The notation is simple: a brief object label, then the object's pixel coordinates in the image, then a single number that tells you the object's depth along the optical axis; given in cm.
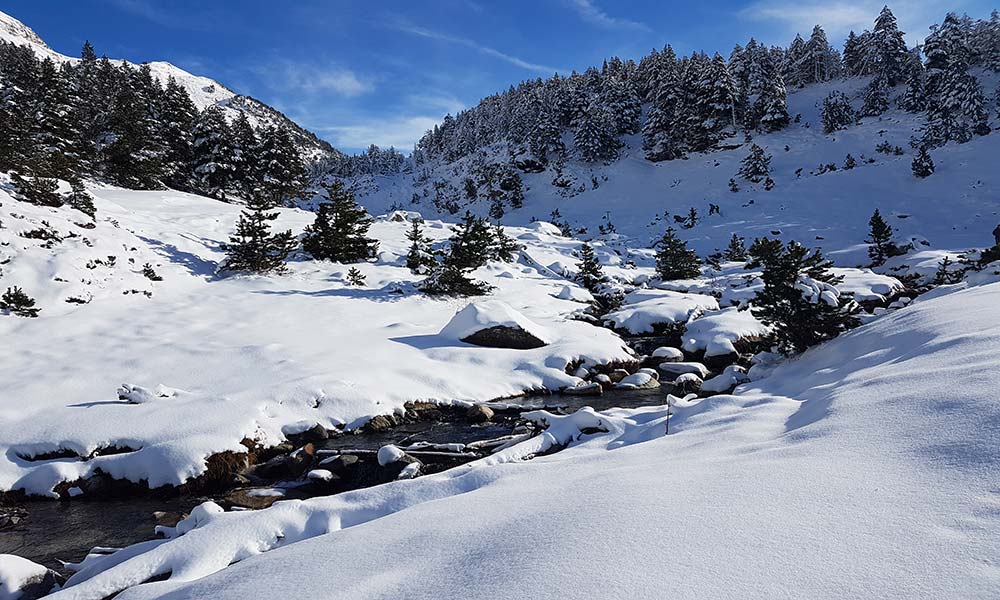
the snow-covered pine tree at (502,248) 3166
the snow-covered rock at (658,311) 2175
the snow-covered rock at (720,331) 1708
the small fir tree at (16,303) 1441
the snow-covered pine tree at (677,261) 3098
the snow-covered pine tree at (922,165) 3806
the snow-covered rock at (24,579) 504
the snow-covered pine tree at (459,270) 2361
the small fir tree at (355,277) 2308
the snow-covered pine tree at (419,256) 2584
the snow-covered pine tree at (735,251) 3475
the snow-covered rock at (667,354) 1731
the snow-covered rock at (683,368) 1565
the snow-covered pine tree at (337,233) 2514
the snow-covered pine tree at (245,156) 4016
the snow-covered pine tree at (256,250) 2156
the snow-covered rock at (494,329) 1691
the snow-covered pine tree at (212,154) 3841
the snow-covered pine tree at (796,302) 1289
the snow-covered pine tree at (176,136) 4028
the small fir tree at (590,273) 2980
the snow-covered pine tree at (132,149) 3447
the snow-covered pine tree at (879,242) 2819
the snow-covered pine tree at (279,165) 4209
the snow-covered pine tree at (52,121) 2840
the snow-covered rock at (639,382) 1462
